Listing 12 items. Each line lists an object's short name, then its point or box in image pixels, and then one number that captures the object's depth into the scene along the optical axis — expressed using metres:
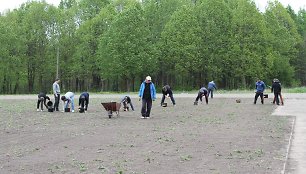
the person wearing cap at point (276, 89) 28.55
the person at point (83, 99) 23.59
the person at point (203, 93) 30.12
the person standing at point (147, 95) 19.73
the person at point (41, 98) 24.88
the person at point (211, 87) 37.68
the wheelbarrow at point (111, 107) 19.71
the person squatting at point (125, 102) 24.14
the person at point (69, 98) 23.56
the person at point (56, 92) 24.38
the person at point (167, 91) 28.73
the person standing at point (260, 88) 29.36
